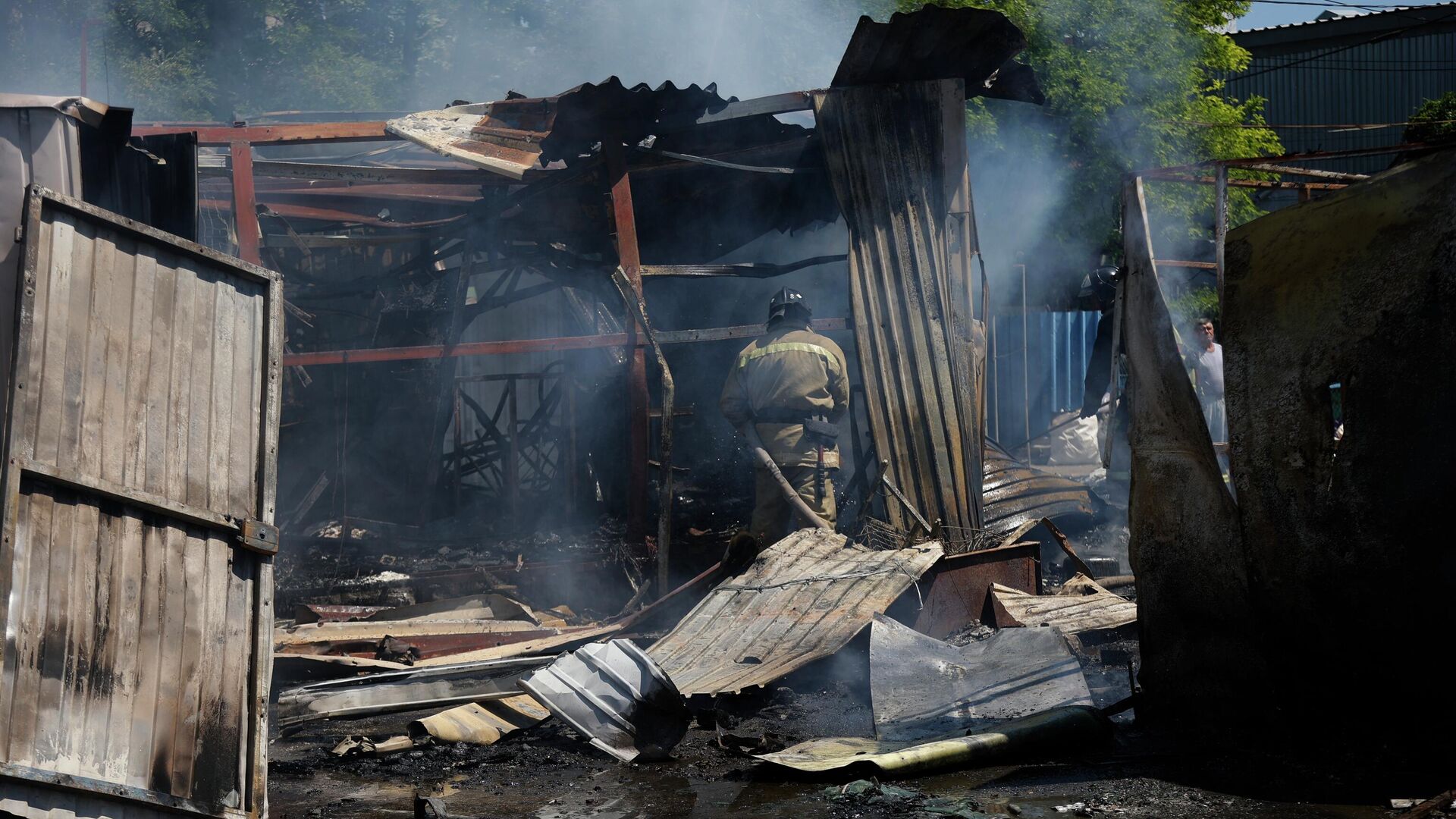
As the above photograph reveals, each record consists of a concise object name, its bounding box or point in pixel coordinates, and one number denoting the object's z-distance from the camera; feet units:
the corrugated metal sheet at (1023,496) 62.80
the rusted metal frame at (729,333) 57.67
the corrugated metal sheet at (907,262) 55.62
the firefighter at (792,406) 54.19
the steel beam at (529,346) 57.98
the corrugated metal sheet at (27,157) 22.86
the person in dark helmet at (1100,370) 58.13
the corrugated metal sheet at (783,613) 39.24
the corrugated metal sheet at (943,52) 50.55
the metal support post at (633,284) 56.85
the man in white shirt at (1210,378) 70.64
